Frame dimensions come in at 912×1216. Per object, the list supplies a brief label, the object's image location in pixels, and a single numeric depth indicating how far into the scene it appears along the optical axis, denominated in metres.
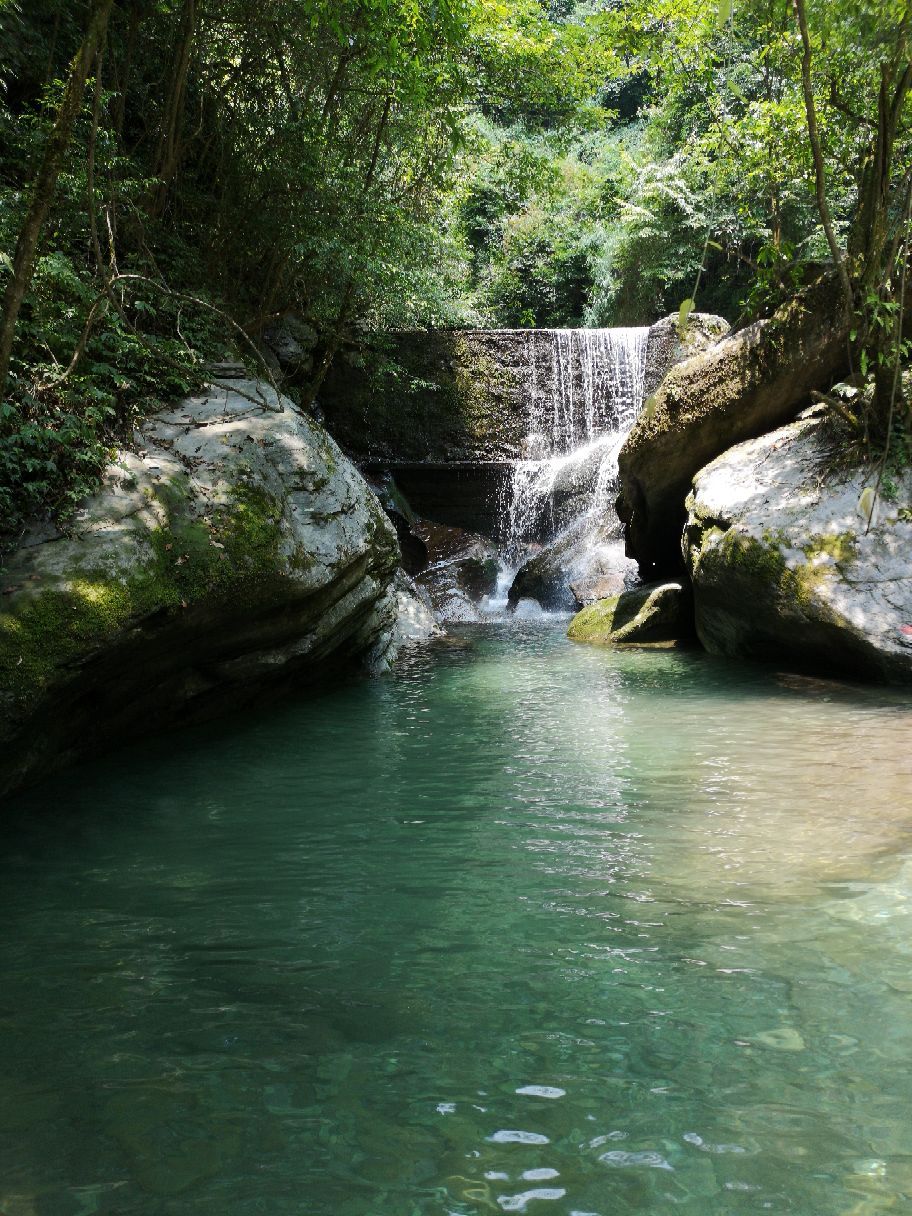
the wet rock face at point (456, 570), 13.52
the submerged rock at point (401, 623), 8.89
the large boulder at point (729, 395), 9.34
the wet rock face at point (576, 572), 13.09
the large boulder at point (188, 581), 4.94
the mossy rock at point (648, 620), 10.24
